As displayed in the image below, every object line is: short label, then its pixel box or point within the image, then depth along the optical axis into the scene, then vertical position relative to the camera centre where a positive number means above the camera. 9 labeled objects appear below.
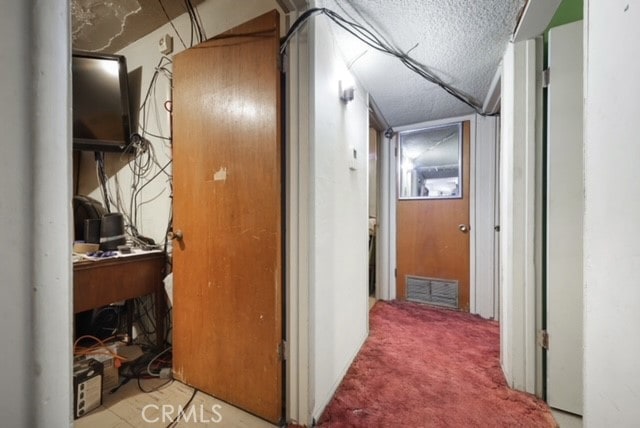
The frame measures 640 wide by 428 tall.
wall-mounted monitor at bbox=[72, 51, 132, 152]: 1.86 +0.81
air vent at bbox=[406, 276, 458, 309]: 2.86 -0.92
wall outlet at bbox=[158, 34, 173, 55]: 1.82 +1.18
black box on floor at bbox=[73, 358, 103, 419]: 1.32 -0.91
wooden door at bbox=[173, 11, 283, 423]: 1.27 -0.03
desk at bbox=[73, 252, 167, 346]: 1.45 -0.43
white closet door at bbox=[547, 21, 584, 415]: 1.35 -0.04
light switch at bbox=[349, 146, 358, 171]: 1.82 +0.38
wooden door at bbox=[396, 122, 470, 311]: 2.82 -0.35
